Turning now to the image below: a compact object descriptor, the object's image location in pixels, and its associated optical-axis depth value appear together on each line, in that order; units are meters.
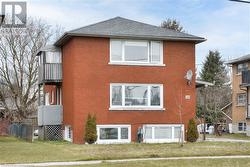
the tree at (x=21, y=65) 43.04
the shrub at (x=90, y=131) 23.14
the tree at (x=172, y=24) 54.97
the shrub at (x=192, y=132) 24.79
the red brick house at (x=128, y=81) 24.13
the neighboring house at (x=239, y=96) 40.66
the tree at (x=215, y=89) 43.59
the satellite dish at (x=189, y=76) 25.34
